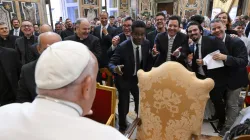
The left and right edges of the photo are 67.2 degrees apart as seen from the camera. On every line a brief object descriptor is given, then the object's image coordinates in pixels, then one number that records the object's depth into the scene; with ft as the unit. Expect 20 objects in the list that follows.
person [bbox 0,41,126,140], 1.98
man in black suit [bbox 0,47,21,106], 7.55
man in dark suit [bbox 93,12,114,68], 12.28
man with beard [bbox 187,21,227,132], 7.78
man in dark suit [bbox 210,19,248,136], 7.49
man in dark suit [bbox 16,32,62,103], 5.46
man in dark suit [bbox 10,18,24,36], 15.42
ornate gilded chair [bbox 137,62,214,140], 4.95
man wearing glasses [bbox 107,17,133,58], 10.88
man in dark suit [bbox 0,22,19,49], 11.49
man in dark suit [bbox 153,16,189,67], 8.96
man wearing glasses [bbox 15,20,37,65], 10.78
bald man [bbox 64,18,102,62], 10.02
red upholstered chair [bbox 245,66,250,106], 9.19
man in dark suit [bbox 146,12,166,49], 11.78
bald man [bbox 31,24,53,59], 12.80
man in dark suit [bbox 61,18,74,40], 17.68
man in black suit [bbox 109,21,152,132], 8.10
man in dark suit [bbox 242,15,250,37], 19.31
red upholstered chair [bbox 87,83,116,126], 6.17
